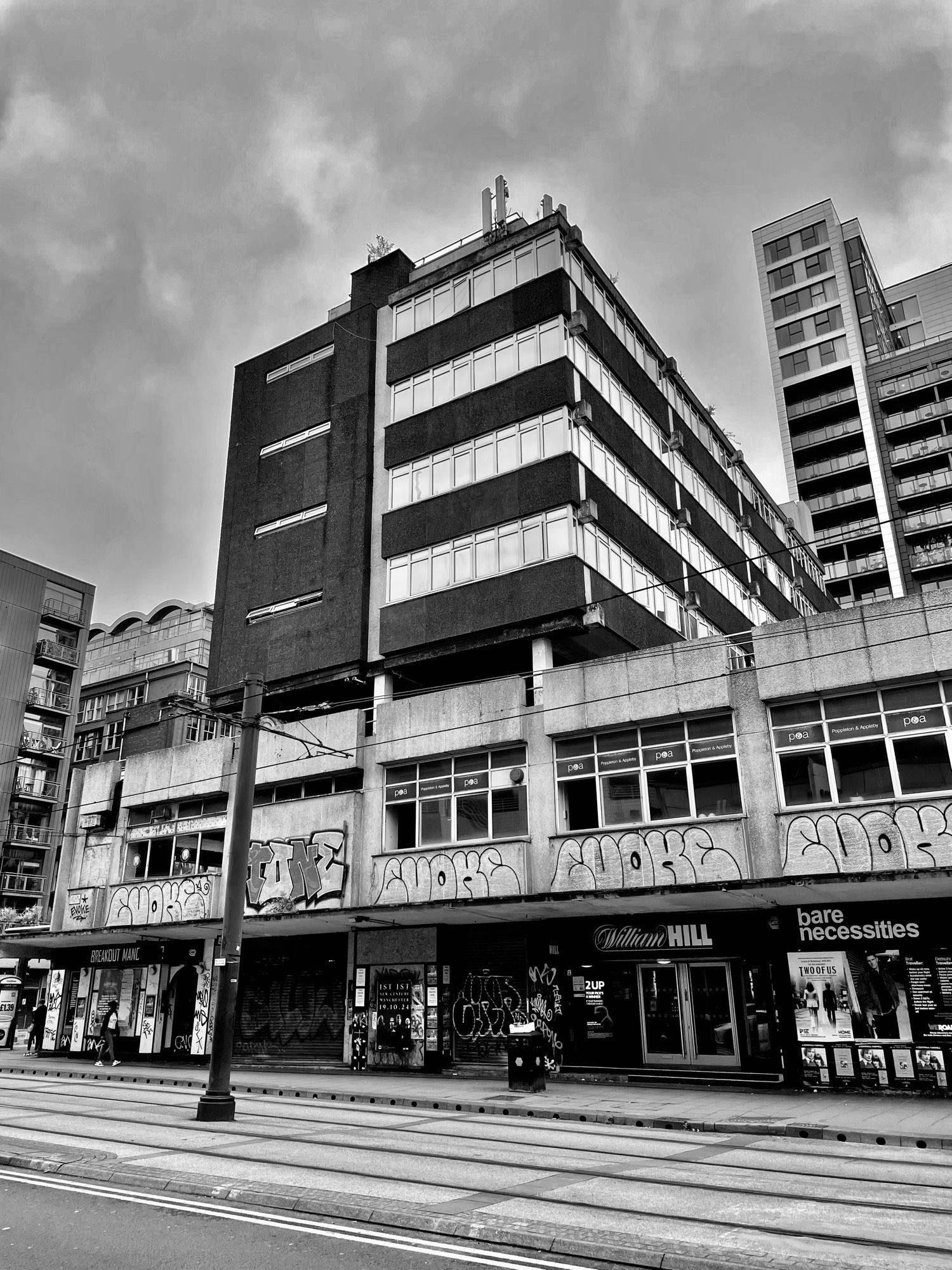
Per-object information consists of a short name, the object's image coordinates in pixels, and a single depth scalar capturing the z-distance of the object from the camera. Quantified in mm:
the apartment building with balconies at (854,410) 70562
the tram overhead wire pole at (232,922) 15484
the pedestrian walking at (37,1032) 37406
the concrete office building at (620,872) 20656
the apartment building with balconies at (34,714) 60406
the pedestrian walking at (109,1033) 31062
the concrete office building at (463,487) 28250
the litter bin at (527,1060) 20562
